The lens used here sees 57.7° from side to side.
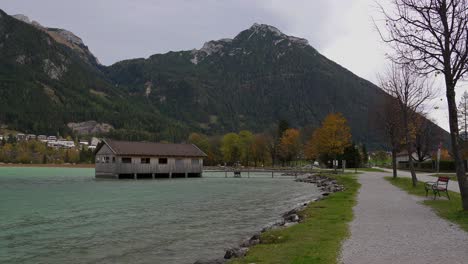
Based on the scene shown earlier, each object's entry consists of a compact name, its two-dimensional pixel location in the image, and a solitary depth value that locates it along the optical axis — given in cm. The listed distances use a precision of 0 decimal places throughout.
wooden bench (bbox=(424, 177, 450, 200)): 2259
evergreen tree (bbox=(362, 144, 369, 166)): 12977
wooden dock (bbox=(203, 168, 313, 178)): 8716
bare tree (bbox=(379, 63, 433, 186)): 3372
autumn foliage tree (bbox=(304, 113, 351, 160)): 7381
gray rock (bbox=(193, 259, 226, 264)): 1161
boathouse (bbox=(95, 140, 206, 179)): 6981
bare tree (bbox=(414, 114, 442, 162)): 7781
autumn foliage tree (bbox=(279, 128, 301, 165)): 11302
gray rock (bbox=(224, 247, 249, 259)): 1198
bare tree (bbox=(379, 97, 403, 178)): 4081
